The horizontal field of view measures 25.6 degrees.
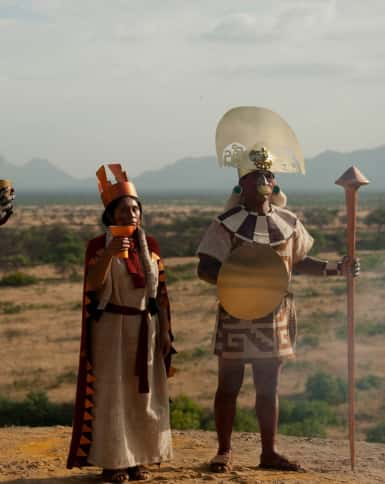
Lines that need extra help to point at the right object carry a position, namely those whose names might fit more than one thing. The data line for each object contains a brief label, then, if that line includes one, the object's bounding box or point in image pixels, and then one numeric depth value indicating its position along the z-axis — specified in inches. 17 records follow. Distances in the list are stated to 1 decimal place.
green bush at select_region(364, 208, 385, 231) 2020.2
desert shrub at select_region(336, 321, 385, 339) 642.8
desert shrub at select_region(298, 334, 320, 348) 611.8
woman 225.5
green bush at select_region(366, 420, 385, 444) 376.6
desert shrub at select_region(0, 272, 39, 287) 992.9
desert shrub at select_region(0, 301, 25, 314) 773.3
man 238.2
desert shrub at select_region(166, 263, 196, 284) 1019.3
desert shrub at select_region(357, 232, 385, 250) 1503.4
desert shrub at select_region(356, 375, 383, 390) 485.4
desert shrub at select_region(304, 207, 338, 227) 2324.1
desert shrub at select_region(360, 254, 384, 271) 1067.2
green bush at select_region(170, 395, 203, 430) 375.2
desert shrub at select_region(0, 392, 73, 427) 395.9
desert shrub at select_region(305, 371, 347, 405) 465.1
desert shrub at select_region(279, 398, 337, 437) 385.6
